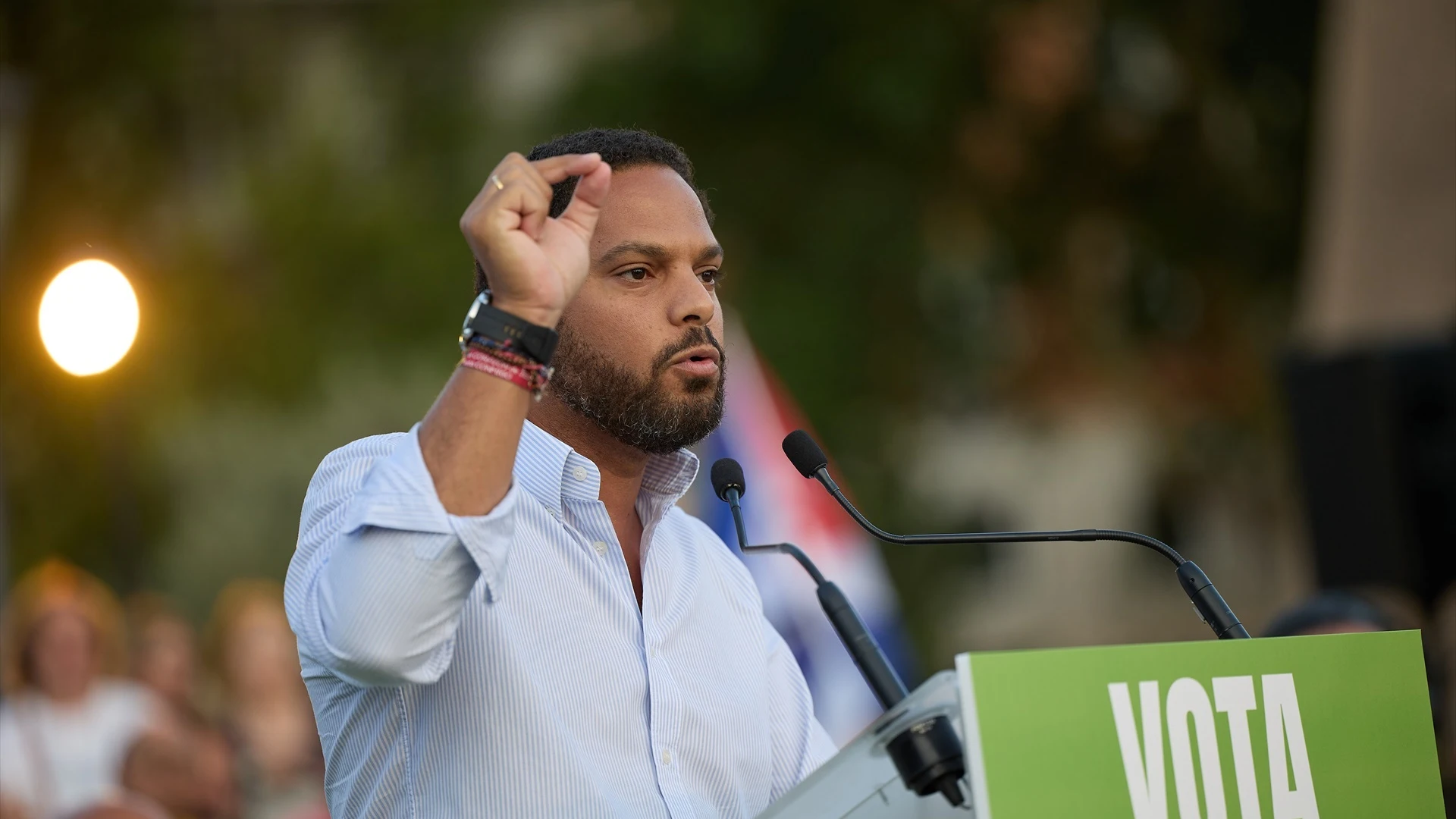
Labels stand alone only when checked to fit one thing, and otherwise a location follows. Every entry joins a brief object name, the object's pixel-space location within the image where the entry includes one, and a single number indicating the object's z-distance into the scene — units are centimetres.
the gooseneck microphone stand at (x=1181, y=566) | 476
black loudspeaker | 1146
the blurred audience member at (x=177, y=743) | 1384
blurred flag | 1509
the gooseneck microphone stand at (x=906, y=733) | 388
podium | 374
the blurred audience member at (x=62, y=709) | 1484
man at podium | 414
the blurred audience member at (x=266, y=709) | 1573
